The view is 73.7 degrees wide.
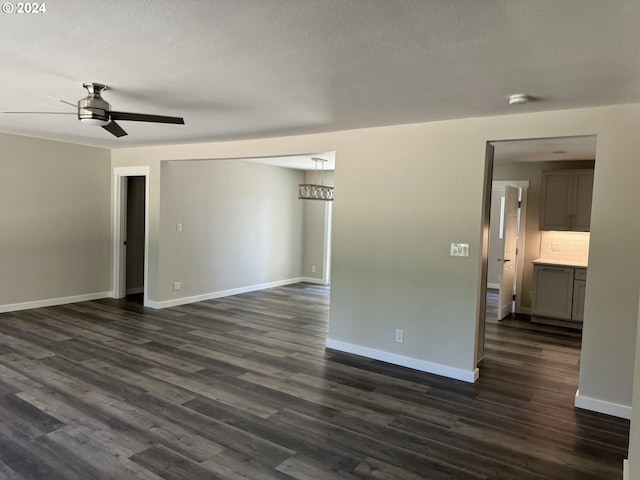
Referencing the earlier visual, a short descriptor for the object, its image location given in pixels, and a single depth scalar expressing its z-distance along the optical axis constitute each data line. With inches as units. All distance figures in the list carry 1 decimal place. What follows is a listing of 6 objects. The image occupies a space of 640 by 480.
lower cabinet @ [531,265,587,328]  233.5
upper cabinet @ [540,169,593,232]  236.1
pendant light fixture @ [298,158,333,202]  282.0
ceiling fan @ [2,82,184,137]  117.8
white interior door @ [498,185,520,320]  247.9
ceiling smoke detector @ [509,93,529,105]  117.9
